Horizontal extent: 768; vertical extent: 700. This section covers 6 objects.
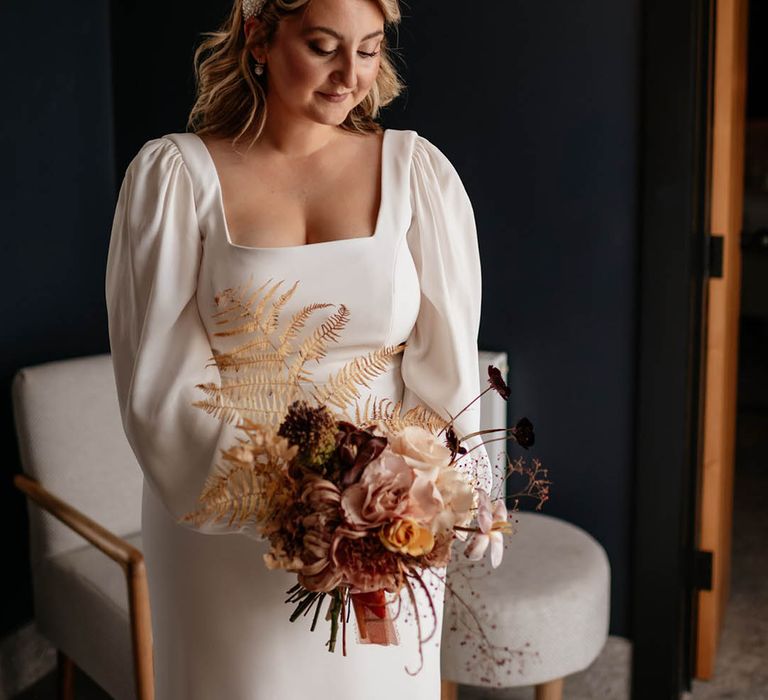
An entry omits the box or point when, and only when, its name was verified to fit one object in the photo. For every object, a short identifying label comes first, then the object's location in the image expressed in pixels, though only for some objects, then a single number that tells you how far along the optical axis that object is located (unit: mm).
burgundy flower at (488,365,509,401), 1140
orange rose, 1037
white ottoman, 2111
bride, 1347
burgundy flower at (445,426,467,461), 1184
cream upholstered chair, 2199
